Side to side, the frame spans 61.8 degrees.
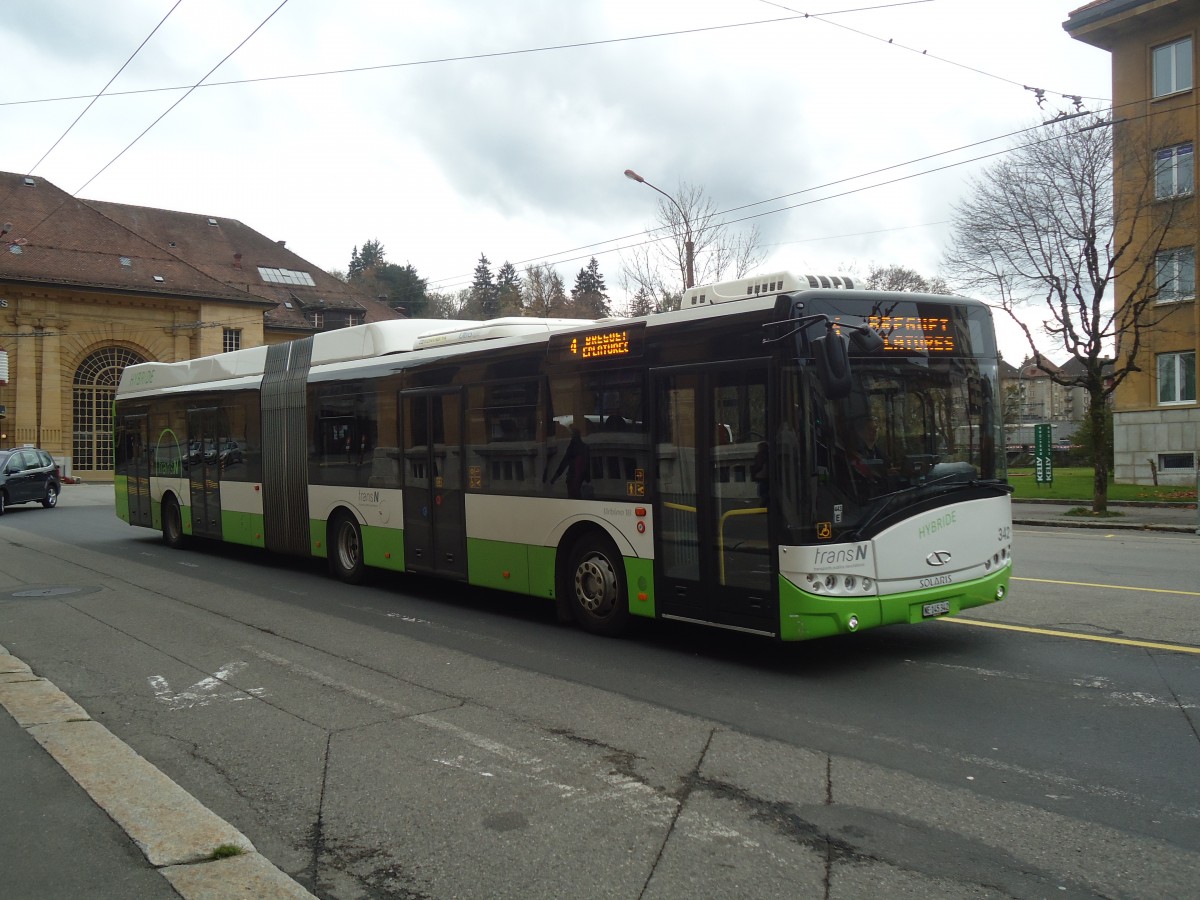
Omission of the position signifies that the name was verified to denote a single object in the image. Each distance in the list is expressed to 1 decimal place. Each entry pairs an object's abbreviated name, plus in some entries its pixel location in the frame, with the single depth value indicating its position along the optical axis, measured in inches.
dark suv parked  1163.9
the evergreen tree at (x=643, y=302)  1381.6
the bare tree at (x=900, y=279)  2171.5
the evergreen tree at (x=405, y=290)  3806.6
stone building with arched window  2172.7
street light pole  1037.8
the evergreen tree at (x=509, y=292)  2974.9
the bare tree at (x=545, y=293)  2689.5
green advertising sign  1194.0
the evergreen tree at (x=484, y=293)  3973.9
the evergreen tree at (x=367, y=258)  4758.9
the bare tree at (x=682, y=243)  1240.2
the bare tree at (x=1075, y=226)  909.8
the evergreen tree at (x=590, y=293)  3014.3
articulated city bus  286.2
